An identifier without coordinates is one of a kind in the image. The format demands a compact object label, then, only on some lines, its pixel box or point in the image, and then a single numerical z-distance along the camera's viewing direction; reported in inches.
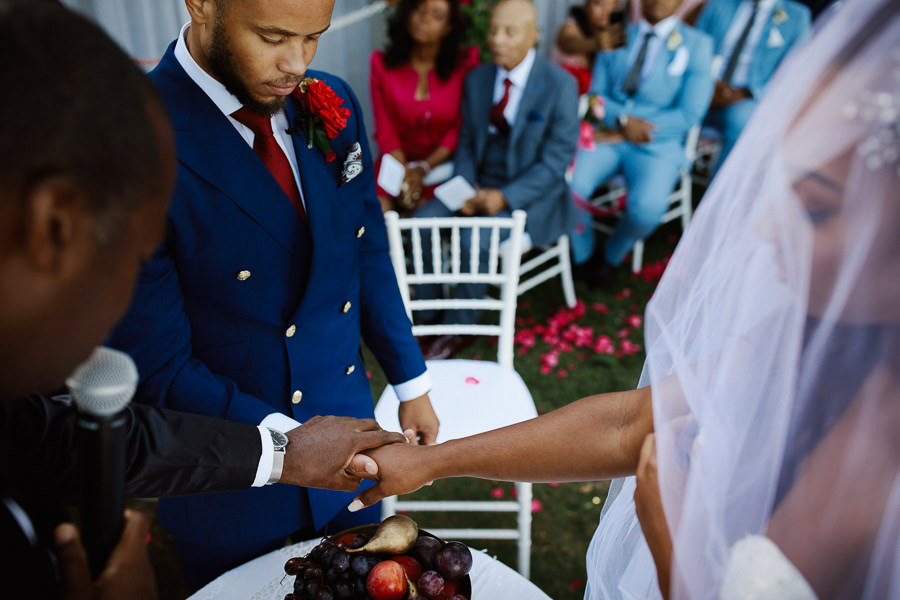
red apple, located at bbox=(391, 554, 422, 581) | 44.2
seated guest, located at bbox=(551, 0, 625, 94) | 186.4
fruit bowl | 42.1
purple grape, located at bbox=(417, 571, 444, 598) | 42.7
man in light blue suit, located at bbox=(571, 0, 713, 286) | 161.0
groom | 45.9
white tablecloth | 50.1
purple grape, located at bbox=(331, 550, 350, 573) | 42.8
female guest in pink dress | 148.1
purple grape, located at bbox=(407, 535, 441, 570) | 45.1
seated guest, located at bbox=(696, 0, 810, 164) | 181.3
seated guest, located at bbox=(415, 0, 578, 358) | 139.6
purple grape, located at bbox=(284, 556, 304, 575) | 44.9
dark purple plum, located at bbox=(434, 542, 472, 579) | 43.9
